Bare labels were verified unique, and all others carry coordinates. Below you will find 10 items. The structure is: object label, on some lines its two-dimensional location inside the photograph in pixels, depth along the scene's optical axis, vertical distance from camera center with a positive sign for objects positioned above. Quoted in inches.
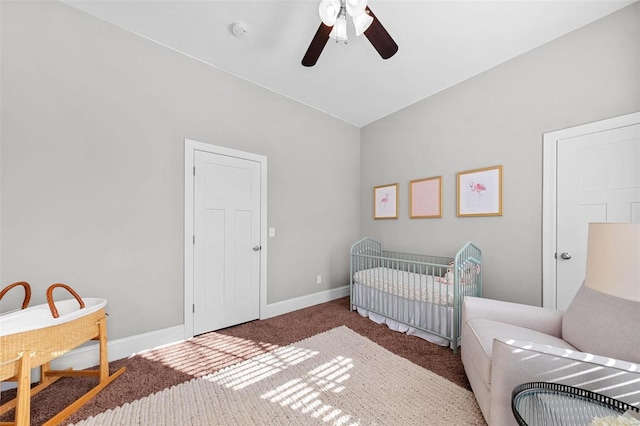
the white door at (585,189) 72.8 +8.1
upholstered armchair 38.9 -26.5
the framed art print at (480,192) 98.5 +9.3
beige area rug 55.2 -46.4
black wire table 34.6 -28.5
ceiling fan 56.1 +45.9
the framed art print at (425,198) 117.3 +7.9
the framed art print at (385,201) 136.3 +7.0
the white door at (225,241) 97.5 -12.1
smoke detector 80.4 +61.3
